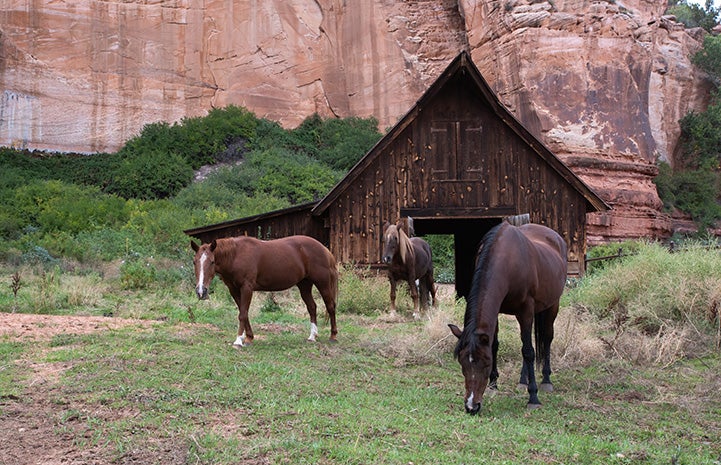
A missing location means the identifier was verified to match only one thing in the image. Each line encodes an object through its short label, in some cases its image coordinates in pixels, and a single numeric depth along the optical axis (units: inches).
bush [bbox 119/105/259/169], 1503.4
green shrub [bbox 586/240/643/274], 893.8
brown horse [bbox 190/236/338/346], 340.2
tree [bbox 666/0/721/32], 1948.8
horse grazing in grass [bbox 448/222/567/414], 225.1
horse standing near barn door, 534.0
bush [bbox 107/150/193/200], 1382.9
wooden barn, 651.5
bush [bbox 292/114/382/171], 1547.7
